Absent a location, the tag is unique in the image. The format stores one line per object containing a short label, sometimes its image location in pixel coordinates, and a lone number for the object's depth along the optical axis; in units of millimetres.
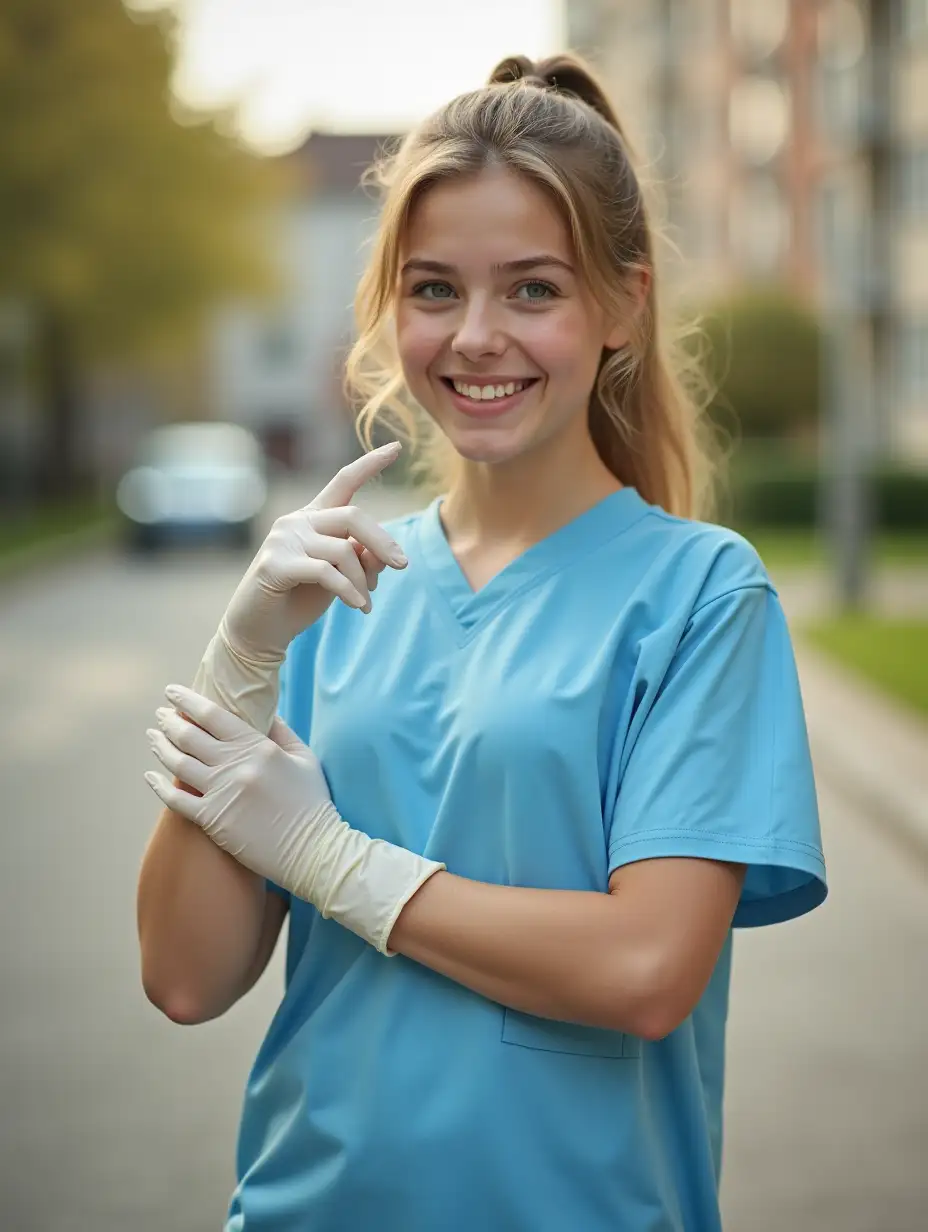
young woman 1780
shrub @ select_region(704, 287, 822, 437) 28703
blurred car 22078
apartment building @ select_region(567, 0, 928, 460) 32844
